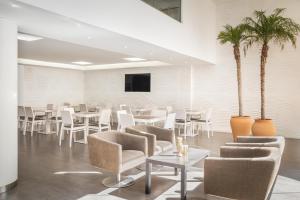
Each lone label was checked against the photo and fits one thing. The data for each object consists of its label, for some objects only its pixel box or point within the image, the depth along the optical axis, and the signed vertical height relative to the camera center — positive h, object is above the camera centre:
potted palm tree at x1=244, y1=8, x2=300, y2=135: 5.77 +1.45
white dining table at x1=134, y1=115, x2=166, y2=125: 6.26 -0.49
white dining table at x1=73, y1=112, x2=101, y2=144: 6.59 -0.55
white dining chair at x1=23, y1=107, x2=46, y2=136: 7.88 -0.54
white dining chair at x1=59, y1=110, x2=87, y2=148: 6.38 -0.62
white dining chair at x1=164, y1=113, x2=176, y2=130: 6.05 -0.55
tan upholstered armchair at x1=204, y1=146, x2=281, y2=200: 2.57 -0.81
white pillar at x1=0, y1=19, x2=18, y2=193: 3.43 -0.07
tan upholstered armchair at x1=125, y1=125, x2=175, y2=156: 4.18 -0.67
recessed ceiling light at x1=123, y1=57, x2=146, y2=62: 9.18 +1.42
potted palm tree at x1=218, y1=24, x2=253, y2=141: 6.14 +0.07
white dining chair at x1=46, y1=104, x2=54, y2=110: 9.33 -0.27
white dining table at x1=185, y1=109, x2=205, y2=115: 7.85 -0.42
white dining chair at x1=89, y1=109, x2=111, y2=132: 6.66 -0.60
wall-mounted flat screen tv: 10.22 +0.66
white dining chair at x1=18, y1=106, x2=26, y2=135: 8.10 -0.52
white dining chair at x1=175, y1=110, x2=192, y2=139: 7.59 -0.61
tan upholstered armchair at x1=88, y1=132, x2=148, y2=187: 3.44 -0.78
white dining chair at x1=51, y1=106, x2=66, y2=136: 8.04 -0.58
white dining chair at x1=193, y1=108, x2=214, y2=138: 7.66 -0.69
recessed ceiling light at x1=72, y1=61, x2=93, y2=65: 10.59 +1.48
